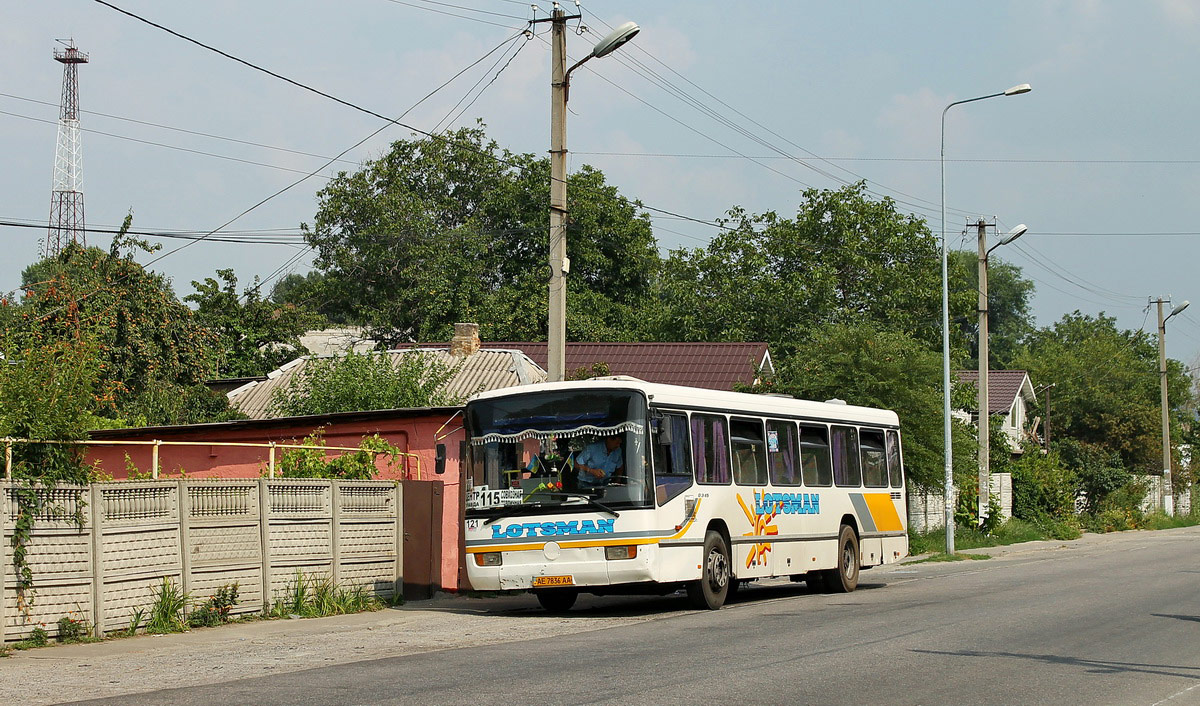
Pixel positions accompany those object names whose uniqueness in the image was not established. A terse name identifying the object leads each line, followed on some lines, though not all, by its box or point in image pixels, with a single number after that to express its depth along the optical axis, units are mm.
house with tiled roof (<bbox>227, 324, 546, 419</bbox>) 29609
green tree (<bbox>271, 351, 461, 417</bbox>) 25766
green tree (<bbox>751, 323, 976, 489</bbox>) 32031
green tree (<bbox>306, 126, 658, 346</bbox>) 53031
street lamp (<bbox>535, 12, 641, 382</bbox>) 19219
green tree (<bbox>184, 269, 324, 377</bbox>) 43406
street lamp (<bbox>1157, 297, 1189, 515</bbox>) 60438
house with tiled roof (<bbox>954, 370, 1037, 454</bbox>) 67688
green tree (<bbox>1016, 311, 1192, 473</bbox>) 67875
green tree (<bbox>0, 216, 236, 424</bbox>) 30062
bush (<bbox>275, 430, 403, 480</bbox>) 18391
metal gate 18984
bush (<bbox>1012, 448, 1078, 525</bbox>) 44938
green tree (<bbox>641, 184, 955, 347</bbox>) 51188
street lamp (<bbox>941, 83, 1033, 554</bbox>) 31094
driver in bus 15711
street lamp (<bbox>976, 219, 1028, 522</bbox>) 35469
